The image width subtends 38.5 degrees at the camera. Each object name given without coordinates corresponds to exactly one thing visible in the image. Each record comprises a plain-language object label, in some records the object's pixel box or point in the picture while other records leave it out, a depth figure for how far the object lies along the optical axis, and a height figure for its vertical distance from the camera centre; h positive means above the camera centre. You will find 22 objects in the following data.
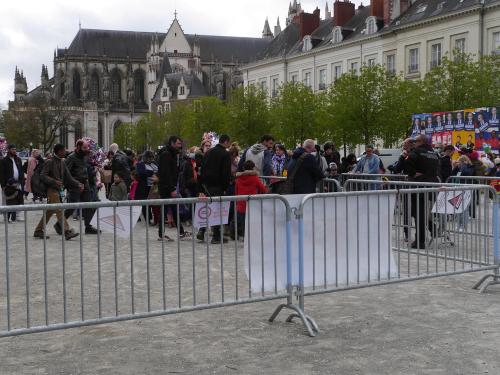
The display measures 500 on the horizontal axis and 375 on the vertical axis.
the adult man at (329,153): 18.36 +0.38
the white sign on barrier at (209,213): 6.48 -0.41
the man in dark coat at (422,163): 12.26 +0.05
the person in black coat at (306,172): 11.47 -0.08
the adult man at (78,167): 13.80 +0.06
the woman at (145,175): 15.60 -0.12
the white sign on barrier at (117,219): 5.99 -0.42
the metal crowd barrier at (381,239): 6.87 -0.80
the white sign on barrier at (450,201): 8.44 -0.42
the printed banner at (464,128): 23.69 +1.31
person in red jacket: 12.30 -0.26
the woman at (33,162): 19.14 +0.24
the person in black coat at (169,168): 13.00 +0.02
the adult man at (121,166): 16.55 +0.08
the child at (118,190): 16.17 -0.46
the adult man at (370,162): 17.25 +0.11
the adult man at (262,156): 14.34 +0.24
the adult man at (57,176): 13.09 -0.11
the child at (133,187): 15.98 -0.41
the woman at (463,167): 17.20 -0.05
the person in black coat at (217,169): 12.52 -0.01
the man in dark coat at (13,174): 16.59 -0.07
